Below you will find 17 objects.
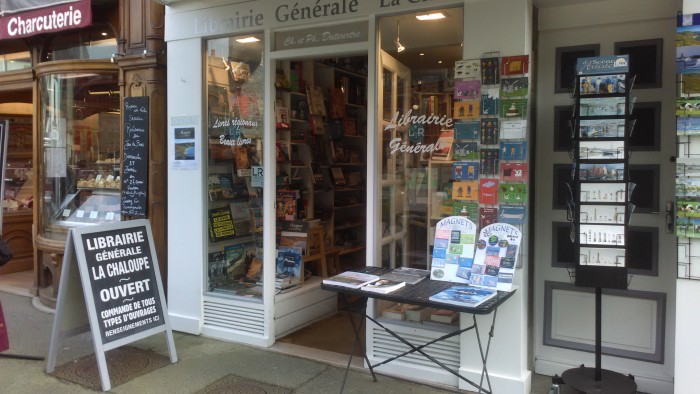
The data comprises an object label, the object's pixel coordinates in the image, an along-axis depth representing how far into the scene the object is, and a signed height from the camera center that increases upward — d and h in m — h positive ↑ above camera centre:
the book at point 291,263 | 5.59 -0.94
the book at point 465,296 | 3.23 -0.76
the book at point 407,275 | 3.81 -0.74
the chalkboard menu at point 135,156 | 5.54 +0.18
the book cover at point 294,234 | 5.72 -0.64
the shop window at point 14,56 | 7.02 +1.54
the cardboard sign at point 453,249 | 3.79 -0.53
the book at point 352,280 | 3.66 -0.74
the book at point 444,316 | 4.16 -1.10
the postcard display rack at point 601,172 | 3.38 +0.02
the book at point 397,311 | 4.33 -1.11
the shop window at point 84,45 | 6.11 +1.50
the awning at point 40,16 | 5.75 +1.75
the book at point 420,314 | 4.25 -1.10
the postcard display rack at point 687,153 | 3.22 +0.13
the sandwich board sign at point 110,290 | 4.14 -0.94
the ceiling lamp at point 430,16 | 4.18 +1.23
